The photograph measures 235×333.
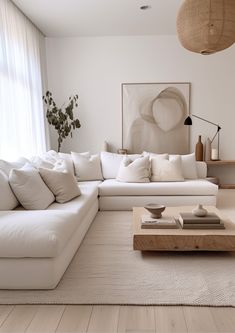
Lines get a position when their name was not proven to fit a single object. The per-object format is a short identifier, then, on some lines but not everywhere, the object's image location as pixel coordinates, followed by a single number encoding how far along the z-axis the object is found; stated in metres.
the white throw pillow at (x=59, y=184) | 3.06
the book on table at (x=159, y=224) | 2.61
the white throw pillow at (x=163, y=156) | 4.47
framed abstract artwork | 5.48
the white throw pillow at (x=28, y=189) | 2.67
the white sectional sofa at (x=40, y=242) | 1.95
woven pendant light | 2.17
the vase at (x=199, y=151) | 5.37
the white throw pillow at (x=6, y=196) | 2.52
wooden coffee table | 2.44
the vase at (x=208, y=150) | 5.41
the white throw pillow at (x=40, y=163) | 3.54
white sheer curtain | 3.72
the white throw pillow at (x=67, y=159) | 4.21
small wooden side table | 5.32
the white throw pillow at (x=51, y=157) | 4.10
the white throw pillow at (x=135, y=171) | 4.21
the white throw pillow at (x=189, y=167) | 4.54
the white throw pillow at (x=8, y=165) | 2.83
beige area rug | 1.91
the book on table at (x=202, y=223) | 2.59
